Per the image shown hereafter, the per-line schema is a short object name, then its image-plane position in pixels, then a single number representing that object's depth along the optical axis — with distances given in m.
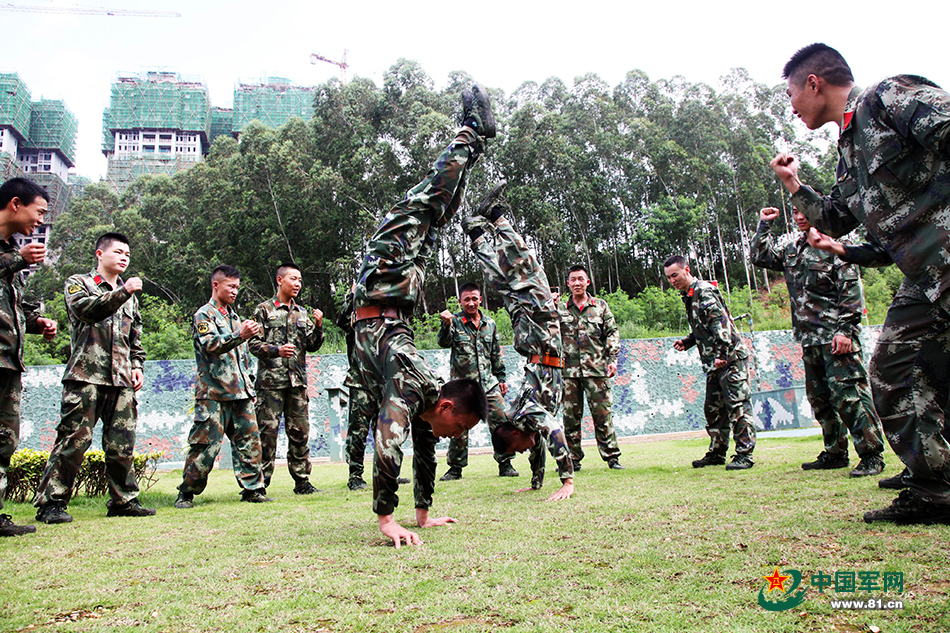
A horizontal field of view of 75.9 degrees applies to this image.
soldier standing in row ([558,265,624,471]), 7.02
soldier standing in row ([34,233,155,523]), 4.45
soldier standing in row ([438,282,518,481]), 7.29
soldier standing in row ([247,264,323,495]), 6.34
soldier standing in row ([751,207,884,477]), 4.77
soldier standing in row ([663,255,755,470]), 5.83
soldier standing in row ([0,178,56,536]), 3.88
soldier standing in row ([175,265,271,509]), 5.32
